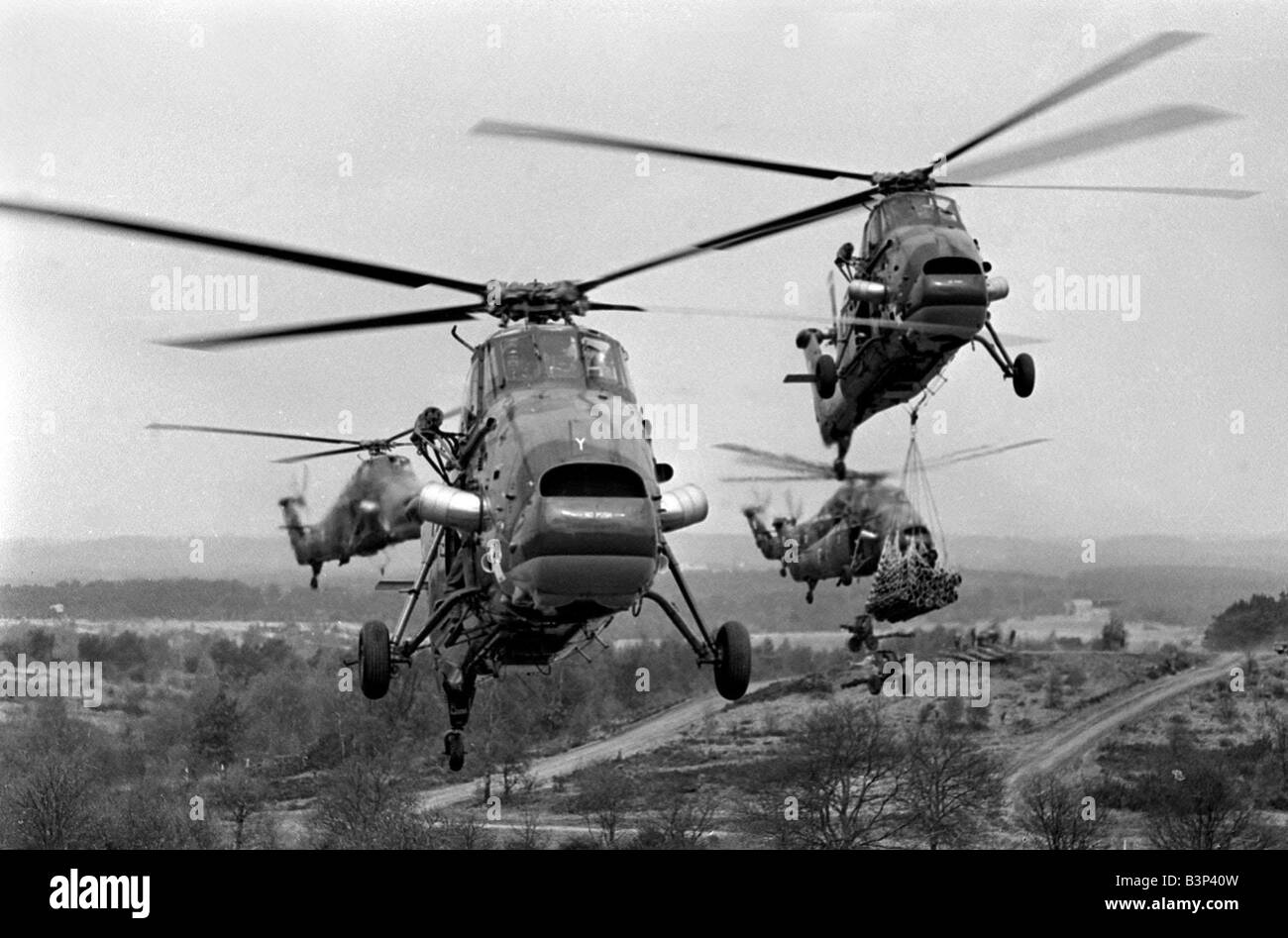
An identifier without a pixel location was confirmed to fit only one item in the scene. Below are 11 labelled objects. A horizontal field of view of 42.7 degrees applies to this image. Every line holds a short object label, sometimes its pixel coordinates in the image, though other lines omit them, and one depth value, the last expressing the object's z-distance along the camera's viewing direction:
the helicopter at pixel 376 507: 26.22
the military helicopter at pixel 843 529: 25.55
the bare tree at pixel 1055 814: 36.45
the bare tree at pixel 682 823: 37.78
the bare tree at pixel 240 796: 38.16
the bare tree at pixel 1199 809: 38.34
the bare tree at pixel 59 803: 38.31
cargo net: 25.66
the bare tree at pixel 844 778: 37.72
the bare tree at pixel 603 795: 38.94
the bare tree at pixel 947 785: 37.41
